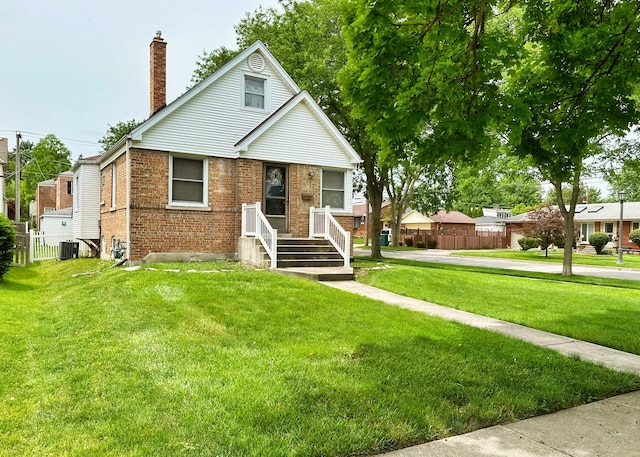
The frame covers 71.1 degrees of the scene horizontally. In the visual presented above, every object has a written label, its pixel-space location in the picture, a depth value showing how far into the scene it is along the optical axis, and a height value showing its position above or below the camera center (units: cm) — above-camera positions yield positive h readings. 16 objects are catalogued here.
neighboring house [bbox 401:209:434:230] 5446 +55
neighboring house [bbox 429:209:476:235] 5294 +37
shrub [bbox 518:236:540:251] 3649 -135
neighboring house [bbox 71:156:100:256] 1723 +77
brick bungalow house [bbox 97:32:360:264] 1308 +187
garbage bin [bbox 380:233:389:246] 4662 -156
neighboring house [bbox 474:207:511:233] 5754 +53
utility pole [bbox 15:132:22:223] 2857 +349
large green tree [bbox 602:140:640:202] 1764 +281
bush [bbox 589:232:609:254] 3331 -102
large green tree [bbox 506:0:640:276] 549 +194
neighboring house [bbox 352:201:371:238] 6439 -17
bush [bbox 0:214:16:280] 1023 -50
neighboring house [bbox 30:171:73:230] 5294 +306
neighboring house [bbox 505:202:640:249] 3922 +58
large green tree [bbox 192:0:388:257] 2025 +794
